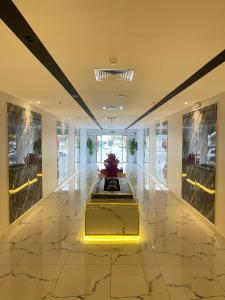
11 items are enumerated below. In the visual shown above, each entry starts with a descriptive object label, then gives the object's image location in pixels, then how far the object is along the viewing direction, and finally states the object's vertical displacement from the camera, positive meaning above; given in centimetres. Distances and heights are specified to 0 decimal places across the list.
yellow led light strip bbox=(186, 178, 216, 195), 448 -105
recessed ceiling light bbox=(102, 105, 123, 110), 590 +113
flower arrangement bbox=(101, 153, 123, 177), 538 -59
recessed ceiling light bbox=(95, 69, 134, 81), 286 +103
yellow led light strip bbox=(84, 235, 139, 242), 406 -192
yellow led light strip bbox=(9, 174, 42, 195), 441 -107
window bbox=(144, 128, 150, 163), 1269 -2
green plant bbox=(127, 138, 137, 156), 1741 -13
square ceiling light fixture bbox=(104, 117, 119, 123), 906 +120
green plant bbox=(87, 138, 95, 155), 1715 -16
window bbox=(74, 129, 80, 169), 1218 -25
